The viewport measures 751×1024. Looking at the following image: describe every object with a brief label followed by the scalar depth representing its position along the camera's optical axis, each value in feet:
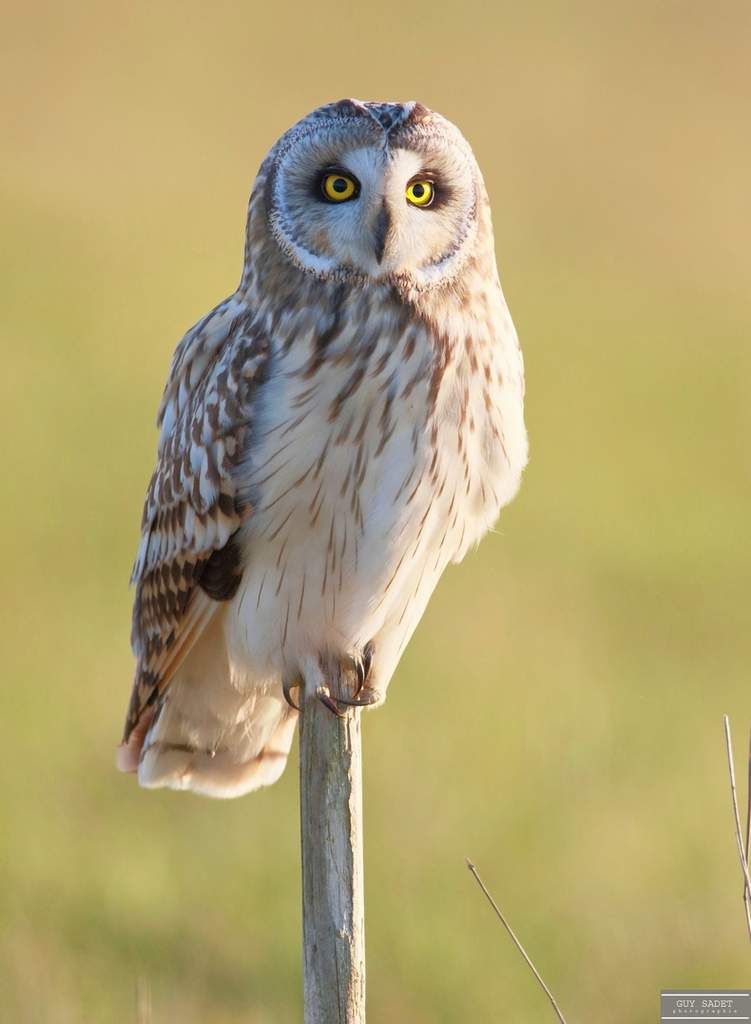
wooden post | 23.88
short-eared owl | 25.76
